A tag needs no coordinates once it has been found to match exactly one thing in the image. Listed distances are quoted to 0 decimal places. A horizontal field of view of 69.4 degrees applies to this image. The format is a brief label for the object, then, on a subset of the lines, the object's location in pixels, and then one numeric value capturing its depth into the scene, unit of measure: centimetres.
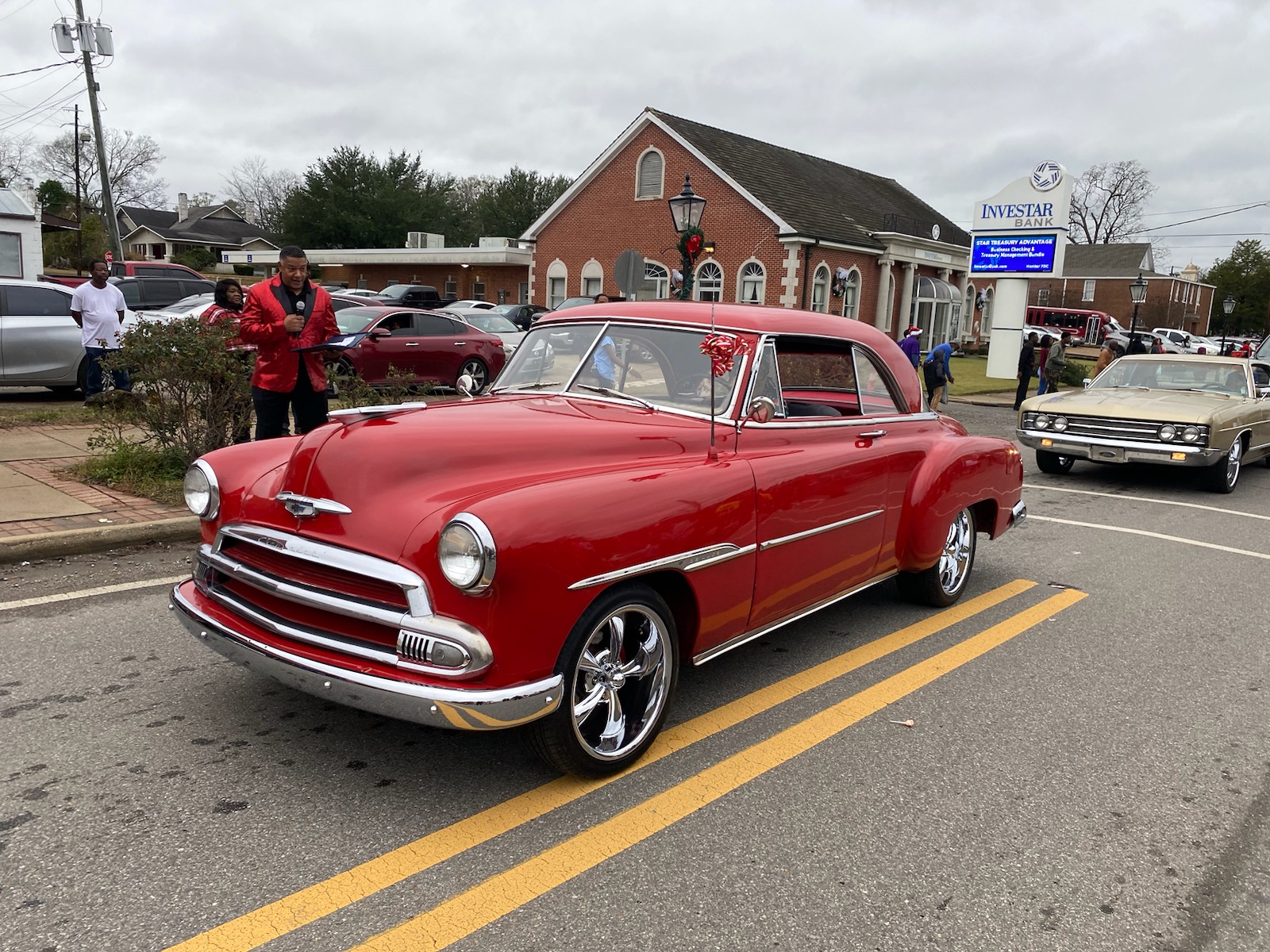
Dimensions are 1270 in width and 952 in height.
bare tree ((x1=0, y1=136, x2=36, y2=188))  6320
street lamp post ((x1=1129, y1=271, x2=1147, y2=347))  2811
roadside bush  712
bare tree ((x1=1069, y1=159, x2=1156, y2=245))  8012
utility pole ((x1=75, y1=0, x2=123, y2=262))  2605
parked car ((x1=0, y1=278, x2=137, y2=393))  1148
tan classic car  961
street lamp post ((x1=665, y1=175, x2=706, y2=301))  1578
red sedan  1449
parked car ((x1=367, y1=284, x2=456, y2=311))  3015
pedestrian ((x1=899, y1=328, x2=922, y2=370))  1652
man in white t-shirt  1071
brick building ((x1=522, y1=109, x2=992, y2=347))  3228
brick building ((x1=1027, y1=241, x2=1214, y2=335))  7412
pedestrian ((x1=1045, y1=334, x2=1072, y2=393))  1778
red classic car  285
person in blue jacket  1731
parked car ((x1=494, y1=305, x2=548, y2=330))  2798
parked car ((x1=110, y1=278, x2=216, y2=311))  1830
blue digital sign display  2597
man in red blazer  648
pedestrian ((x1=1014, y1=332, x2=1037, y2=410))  1798
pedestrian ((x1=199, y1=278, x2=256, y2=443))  739
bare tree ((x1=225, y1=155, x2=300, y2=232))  9012
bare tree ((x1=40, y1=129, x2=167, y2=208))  6769
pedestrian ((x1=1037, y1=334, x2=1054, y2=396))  1834
